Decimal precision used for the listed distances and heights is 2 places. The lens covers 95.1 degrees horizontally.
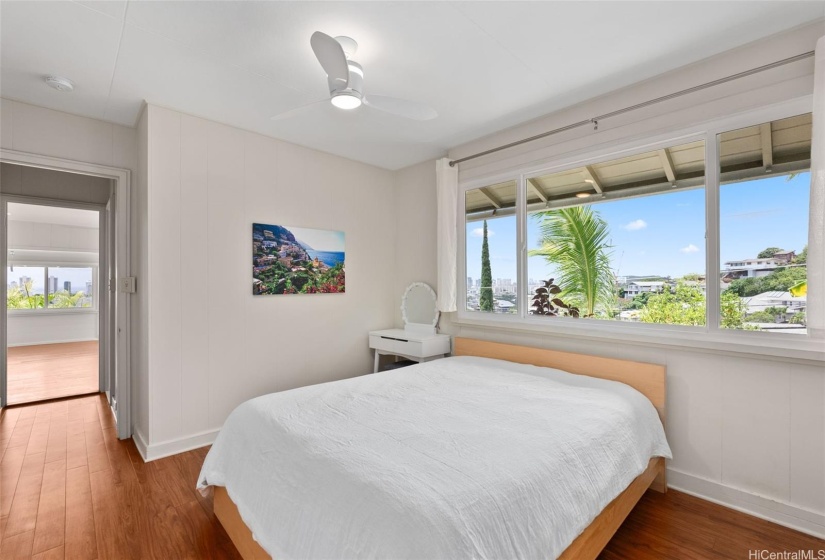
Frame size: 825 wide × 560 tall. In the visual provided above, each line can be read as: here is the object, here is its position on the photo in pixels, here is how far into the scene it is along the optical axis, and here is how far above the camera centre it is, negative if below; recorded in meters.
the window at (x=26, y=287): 7.07 -0.07
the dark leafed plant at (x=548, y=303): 3.02 -0.19
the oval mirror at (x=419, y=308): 3.90 -0.29
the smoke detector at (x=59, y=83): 2.34 +1.26
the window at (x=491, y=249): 3.36 +0.30
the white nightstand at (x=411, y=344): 3.49 -0.61
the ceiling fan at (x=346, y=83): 1.65 +0.98
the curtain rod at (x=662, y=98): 1.94 +1.12
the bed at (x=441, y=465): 1.12 -0.68
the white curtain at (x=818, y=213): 1.78 +0.31
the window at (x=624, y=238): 2.40 +0.30
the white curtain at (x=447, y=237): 3.56 +0.41
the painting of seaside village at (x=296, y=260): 3.29 +0.20
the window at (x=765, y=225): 2.03 +0.30
